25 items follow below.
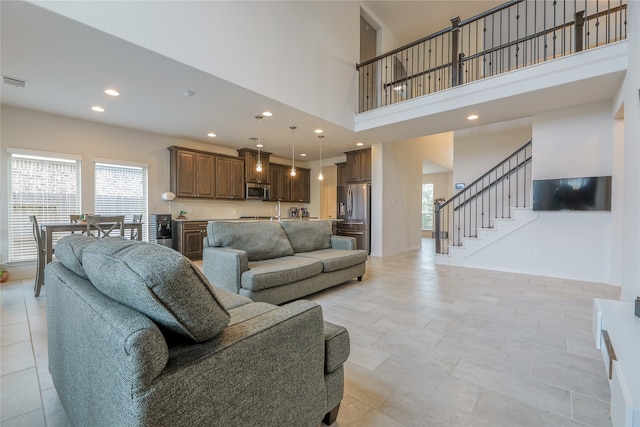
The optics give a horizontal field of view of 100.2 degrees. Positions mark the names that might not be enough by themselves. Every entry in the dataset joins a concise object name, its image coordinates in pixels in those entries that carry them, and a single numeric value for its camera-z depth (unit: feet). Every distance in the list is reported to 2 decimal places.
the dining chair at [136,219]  14.88
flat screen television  13.35
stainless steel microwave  23.77
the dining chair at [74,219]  13.92
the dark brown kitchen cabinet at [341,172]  26.27
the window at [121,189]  17.29
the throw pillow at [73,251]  4.37
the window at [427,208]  37.88
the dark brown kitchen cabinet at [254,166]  23.54
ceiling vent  11.25
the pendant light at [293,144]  17.84
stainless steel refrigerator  22.18
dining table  11.32
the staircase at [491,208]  16.48
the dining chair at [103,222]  12.06
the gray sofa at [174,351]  2.47
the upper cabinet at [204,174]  19.71
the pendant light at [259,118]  15.51
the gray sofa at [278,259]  9.45
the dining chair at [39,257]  11.40
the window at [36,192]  14.49
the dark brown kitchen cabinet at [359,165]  22.82
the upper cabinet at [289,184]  26.13
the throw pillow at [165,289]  2.75
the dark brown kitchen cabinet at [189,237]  19.08
